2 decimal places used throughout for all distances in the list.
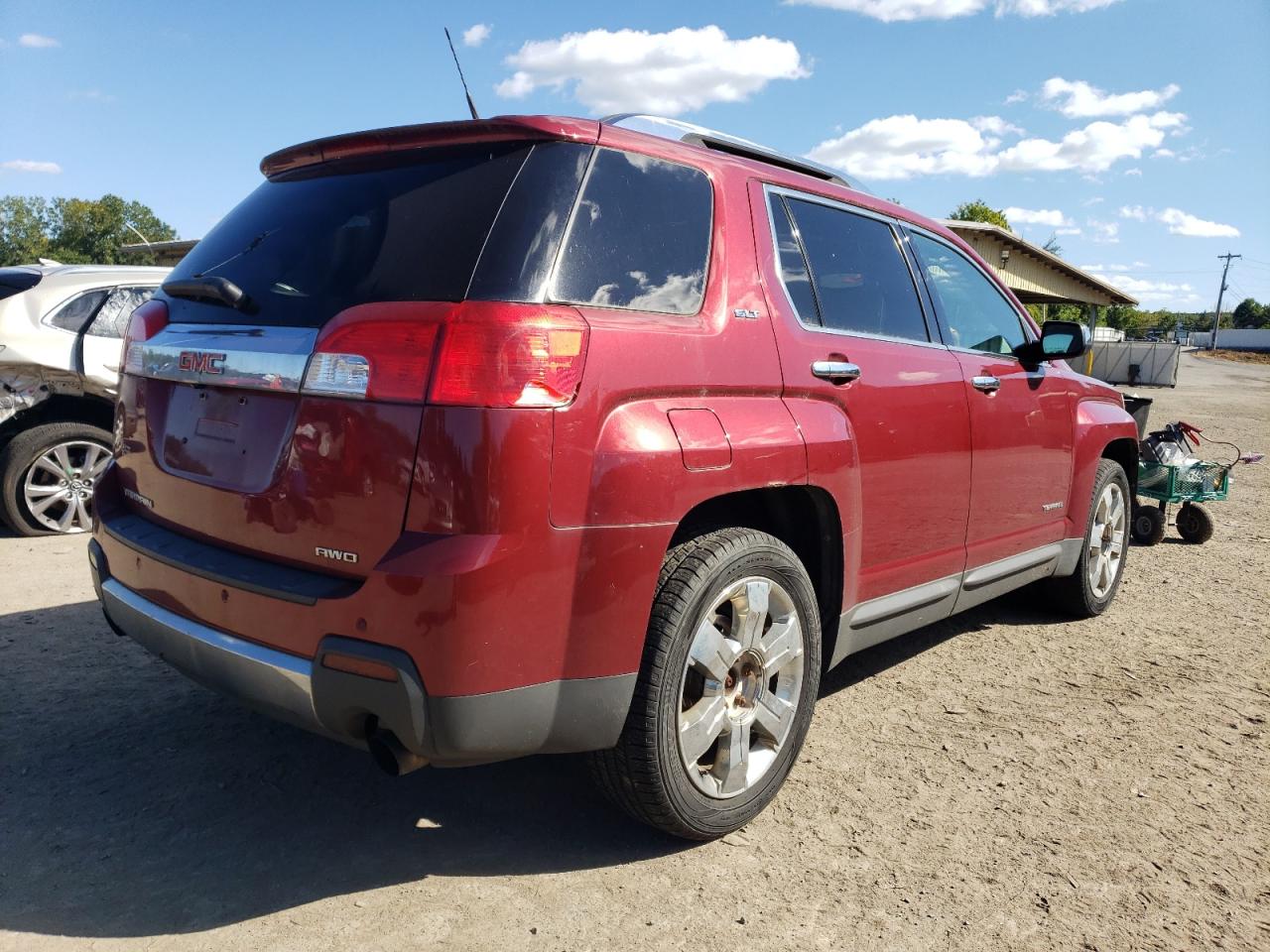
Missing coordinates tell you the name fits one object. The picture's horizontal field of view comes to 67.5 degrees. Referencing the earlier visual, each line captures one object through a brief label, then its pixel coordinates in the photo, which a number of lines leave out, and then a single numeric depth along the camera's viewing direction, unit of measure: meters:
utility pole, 95.14
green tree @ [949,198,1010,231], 58.31
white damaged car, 6.21
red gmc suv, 2.11
